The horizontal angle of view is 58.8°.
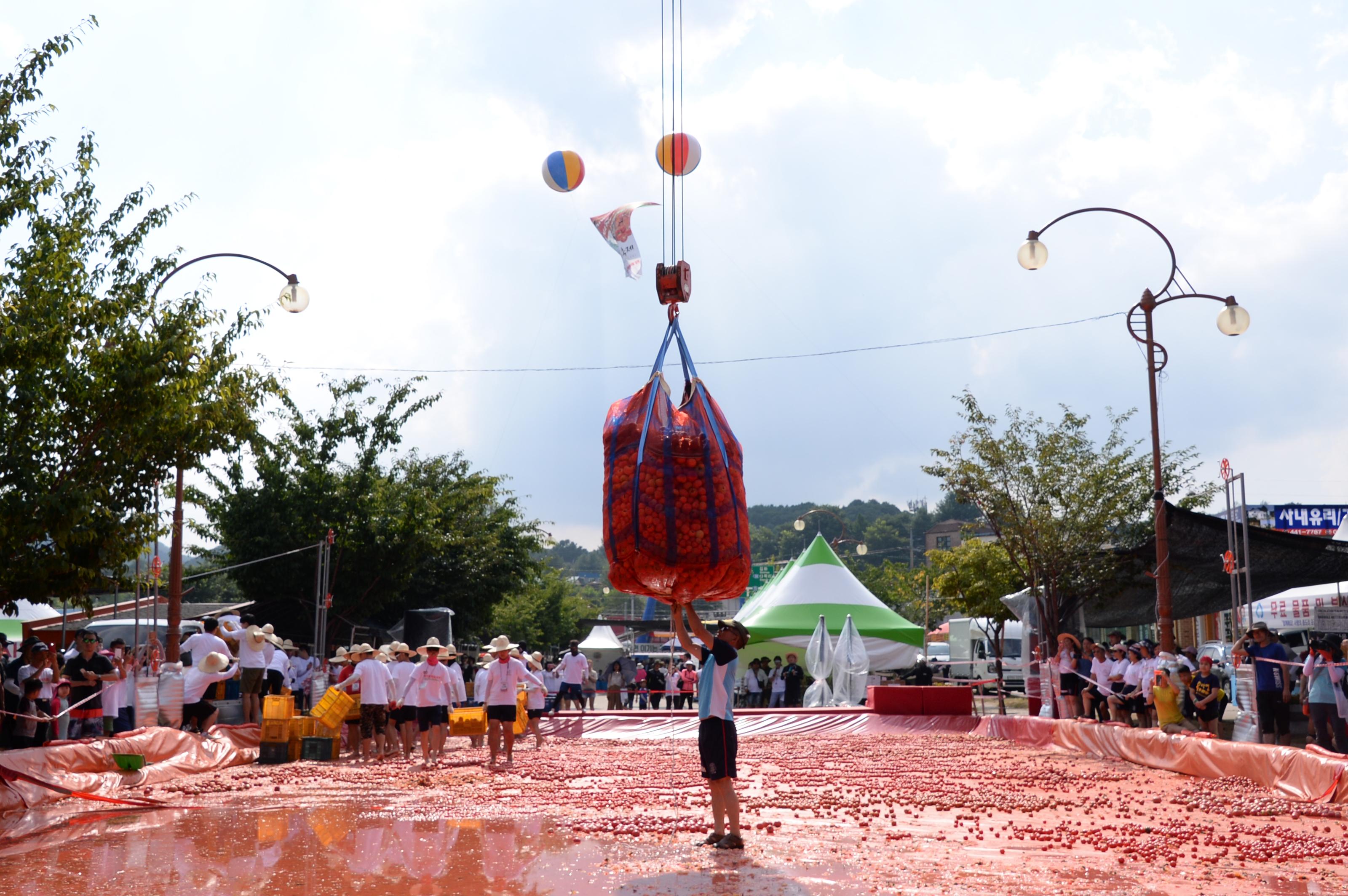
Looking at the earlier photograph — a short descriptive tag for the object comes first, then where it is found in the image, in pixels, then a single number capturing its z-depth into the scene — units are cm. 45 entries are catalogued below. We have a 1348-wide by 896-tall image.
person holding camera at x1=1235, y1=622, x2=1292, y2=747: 1330
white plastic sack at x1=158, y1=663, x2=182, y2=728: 1494
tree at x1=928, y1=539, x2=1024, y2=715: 3116
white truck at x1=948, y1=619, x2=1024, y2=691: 3700
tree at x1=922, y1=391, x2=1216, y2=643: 2331
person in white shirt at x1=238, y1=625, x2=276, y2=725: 1675
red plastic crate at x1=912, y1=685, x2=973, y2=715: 2278
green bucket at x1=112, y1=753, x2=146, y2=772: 1198
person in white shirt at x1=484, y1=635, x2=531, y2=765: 1464
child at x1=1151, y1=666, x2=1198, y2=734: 1439
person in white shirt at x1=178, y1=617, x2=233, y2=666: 1527
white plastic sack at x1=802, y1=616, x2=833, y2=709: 2675
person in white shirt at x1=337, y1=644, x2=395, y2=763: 1520
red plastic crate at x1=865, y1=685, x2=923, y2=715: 2273
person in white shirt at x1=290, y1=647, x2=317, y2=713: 2020
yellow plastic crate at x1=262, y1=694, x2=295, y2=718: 1505
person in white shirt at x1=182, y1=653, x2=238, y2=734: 1490
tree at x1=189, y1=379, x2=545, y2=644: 2712
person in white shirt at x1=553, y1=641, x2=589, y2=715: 2325
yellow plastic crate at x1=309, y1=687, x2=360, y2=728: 1545
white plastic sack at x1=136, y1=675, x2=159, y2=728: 1466
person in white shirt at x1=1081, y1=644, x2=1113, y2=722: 1750
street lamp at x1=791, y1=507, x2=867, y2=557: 3728
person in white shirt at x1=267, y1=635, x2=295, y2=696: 1775
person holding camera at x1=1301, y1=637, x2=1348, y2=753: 1219
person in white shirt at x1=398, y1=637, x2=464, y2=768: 1522
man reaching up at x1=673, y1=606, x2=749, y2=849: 845
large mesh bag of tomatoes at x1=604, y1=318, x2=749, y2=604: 725
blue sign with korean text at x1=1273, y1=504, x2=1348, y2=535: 3055
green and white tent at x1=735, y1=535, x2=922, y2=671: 2891
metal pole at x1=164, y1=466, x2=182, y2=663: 1581
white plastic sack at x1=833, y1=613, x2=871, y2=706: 2669
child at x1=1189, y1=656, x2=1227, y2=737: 1459
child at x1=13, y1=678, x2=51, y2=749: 1196
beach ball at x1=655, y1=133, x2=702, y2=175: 927
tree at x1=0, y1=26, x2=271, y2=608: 1075
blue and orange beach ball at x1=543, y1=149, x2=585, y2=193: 970
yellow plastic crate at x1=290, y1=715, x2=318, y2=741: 1536
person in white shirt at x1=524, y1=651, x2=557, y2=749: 1800
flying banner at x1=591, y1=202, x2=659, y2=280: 824
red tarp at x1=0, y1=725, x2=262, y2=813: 1066
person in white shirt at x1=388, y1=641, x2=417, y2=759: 1589
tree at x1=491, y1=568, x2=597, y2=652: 5181
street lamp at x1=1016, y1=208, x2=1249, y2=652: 1573
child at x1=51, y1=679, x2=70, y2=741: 1318
